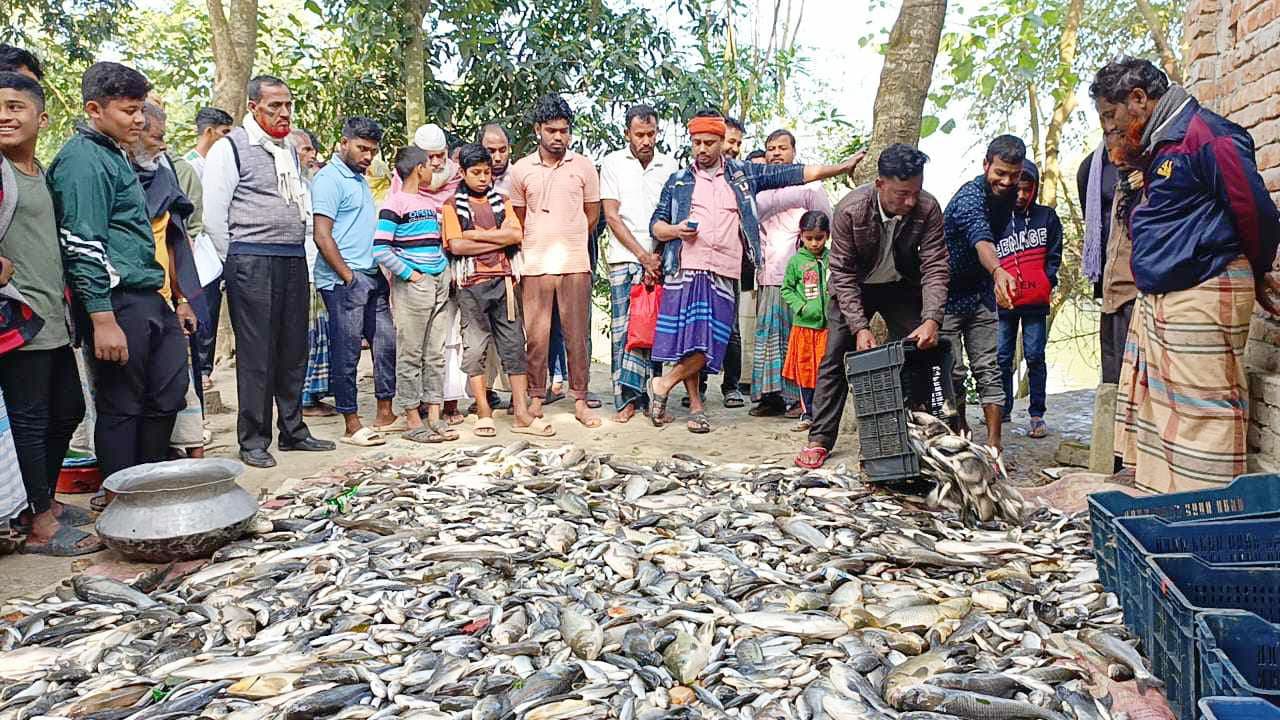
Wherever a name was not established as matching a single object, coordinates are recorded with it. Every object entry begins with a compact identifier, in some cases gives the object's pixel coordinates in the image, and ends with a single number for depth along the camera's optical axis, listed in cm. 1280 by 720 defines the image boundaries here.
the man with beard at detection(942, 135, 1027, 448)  529
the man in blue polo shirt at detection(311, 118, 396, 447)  567
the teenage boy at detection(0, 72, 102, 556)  360
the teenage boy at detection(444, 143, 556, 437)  605
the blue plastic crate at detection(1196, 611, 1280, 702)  195
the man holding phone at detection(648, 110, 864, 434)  620
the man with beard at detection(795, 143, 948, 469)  470
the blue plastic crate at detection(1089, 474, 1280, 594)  281
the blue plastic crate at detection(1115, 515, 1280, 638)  257
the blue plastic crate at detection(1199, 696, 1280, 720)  160
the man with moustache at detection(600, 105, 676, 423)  642
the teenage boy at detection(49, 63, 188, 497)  382
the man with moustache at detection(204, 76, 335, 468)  511
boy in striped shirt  587
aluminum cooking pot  352
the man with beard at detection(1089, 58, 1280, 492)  363
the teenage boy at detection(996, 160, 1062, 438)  608
